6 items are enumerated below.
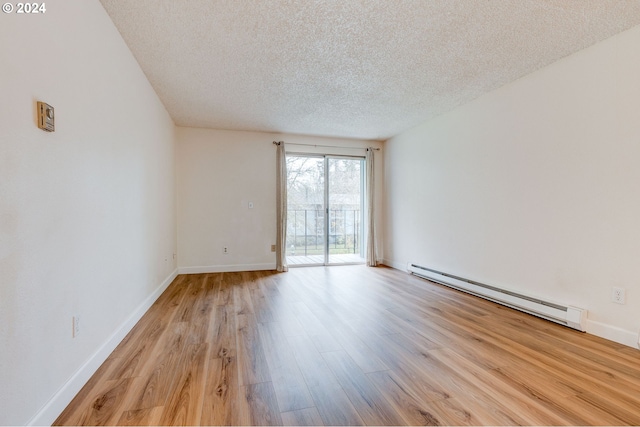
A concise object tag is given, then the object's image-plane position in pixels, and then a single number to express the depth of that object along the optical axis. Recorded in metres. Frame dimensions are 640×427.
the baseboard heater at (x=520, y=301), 2.49
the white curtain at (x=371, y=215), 5.51
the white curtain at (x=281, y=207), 5.07
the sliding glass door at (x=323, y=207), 5.38
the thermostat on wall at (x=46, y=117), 1.30
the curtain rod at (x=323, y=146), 5.13
